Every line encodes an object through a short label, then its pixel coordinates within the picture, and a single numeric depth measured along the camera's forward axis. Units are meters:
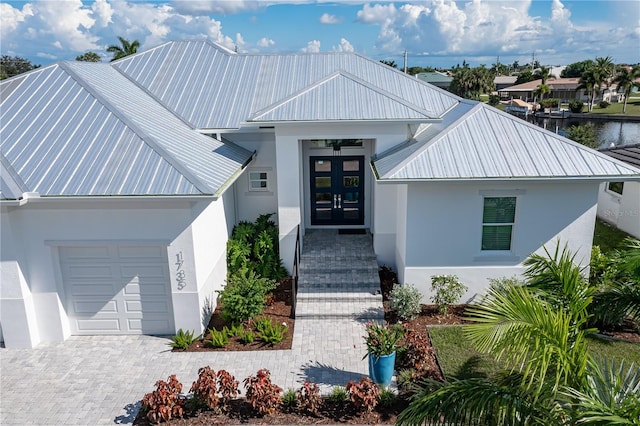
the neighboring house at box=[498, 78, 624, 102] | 90.88
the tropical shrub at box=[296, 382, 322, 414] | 8.21
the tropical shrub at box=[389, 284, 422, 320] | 11.49
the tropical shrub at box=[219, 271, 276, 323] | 11.31
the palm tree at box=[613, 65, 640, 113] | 70.19
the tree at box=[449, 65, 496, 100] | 73.06
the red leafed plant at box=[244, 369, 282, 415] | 8.19
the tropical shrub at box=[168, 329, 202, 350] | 10.71
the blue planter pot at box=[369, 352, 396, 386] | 8.87
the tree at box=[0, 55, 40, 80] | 80.90
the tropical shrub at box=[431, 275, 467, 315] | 11.84
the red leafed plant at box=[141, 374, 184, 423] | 8.07
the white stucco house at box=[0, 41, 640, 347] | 10.30
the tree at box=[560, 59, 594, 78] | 120.41
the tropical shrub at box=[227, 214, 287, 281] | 13.86
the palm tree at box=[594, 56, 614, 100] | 73.62
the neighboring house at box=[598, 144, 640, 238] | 17.07
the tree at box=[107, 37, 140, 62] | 42.38
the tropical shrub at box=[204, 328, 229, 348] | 10.72
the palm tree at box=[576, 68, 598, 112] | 73.38
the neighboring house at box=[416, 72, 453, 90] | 75.68
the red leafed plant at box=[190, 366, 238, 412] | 8.28
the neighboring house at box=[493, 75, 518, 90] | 117.75
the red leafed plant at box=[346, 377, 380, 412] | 8.06
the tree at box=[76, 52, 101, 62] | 56.18
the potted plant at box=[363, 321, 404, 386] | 8.87
